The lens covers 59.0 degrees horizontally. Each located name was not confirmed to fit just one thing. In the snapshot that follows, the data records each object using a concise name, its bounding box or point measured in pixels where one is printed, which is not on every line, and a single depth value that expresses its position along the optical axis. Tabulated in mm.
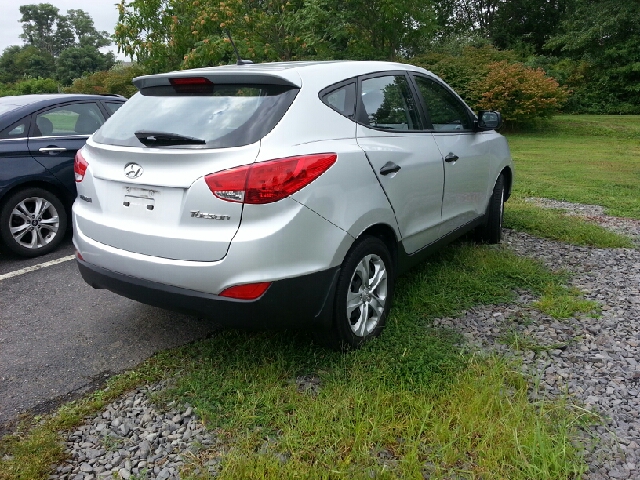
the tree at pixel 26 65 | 71375
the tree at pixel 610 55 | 25078
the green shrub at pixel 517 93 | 18344
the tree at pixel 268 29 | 13781
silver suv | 2693
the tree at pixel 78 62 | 68375
